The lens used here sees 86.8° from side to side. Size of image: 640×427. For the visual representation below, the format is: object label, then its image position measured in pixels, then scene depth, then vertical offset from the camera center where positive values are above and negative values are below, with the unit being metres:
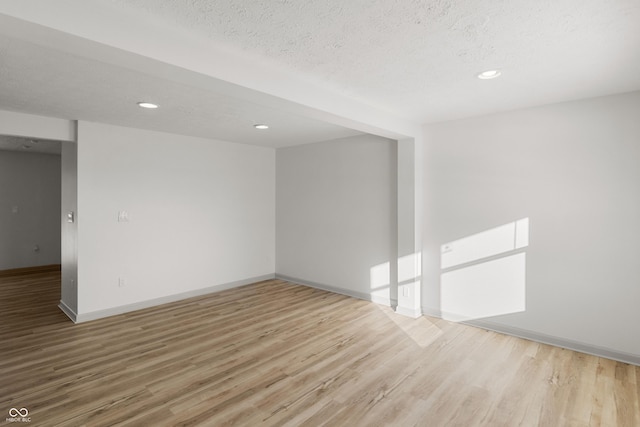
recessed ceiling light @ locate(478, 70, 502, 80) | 2.53 +1.07
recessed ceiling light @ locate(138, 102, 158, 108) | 3.34 +1.10
